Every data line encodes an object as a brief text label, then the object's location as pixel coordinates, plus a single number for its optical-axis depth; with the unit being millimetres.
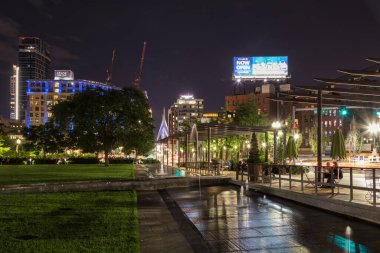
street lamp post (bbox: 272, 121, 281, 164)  29516
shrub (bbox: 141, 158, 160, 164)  77988
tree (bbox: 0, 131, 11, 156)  74562
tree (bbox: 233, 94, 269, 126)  58688
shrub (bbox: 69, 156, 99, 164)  66038
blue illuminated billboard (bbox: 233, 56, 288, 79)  89562
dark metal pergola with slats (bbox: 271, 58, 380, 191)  16119
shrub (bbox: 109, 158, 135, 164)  69500
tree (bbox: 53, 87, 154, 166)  50688
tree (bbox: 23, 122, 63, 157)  70188
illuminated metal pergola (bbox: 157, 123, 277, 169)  30431
